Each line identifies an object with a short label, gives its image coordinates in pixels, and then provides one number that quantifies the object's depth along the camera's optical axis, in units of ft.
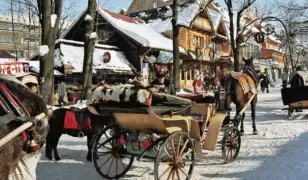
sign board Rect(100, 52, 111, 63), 83.61
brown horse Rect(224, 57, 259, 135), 32.36
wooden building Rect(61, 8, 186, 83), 94.17
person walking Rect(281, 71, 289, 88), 86.49
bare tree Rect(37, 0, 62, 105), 33.60
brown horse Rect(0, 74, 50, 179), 11.53
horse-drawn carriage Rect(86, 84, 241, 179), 18.63
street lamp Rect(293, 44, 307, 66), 174.83
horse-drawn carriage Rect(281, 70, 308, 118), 45.32
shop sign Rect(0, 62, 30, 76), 38.81
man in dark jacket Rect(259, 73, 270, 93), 102.06
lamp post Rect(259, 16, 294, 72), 86.74
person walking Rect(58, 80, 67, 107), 64.90
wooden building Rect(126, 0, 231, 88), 116.78
